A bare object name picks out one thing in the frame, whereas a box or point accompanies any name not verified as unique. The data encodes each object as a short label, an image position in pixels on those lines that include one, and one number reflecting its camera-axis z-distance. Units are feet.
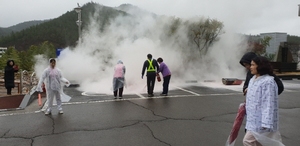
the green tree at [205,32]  55.88
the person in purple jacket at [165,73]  30.22
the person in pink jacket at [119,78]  27.66
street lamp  45.47
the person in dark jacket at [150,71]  29.40
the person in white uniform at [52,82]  21.07
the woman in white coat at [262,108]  8.97
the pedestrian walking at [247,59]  11.28
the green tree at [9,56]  175.22
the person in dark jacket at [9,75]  31.12
